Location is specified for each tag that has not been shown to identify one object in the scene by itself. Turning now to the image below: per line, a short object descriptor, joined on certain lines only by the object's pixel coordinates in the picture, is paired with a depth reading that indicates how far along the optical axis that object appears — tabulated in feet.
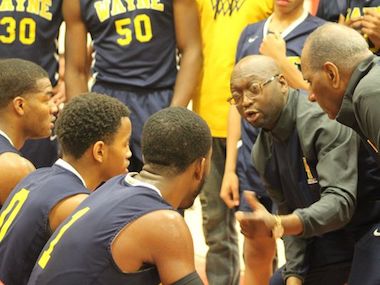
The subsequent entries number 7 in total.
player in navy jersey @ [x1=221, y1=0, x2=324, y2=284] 25.66
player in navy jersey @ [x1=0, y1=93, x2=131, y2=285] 19.22
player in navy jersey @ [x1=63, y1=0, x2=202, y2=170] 28.25
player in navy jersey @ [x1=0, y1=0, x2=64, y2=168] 29.56
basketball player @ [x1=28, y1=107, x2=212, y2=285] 16.66
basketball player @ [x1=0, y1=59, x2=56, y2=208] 24.37
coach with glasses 20.52
